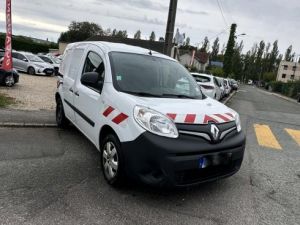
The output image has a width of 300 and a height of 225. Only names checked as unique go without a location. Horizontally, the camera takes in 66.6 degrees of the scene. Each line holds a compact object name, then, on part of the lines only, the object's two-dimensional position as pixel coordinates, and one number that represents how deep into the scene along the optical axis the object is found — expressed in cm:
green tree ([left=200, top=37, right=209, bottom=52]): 7715
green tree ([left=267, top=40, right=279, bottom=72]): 8316
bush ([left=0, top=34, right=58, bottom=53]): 3757
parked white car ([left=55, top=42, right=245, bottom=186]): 265
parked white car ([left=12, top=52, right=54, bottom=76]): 1631
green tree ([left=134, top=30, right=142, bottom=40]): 8250
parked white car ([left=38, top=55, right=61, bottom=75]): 1812
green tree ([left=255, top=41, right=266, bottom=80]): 8190
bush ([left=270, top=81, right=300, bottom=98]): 3197
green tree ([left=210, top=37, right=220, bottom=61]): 7868
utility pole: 773
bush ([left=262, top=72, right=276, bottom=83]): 7432
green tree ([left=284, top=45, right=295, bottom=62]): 8594
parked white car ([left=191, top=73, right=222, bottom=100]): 1060
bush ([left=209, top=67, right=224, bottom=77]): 3668
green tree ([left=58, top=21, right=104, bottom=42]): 5344
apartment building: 7650
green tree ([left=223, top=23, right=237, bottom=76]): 3786
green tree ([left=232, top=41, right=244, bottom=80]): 6780
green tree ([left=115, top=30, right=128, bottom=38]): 7270
